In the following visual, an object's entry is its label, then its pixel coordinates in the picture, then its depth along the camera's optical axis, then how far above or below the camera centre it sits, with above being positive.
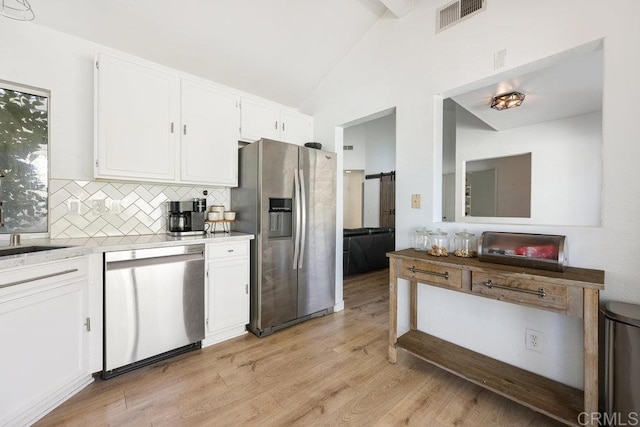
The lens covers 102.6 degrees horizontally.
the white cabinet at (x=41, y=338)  1.33 -0.73
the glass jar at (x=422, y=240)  2.13 -0.23
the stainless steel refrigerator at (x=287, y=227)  2.48 -0.15
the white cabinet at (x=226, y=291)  2.27 -0.72
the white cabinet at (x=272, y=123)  2.83 +1.07
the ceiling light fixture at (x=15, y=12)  1.84 +1.47
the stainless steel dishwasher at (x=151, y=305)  1.81 -0.71
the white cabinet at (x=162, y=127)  2.03 +0.76
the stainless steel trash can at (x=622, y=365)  1.16 -0.71
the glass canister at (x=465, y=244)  1.88 -0.25
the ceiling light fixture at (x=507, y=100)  2.74 +1.23
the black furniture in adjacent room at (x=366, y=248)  4.52 -0.67
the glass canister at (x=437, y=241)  1.99 -0.23
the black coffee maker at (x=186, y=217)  2.39 -0.05
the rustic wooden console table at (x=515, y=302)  1.25 -0.50
